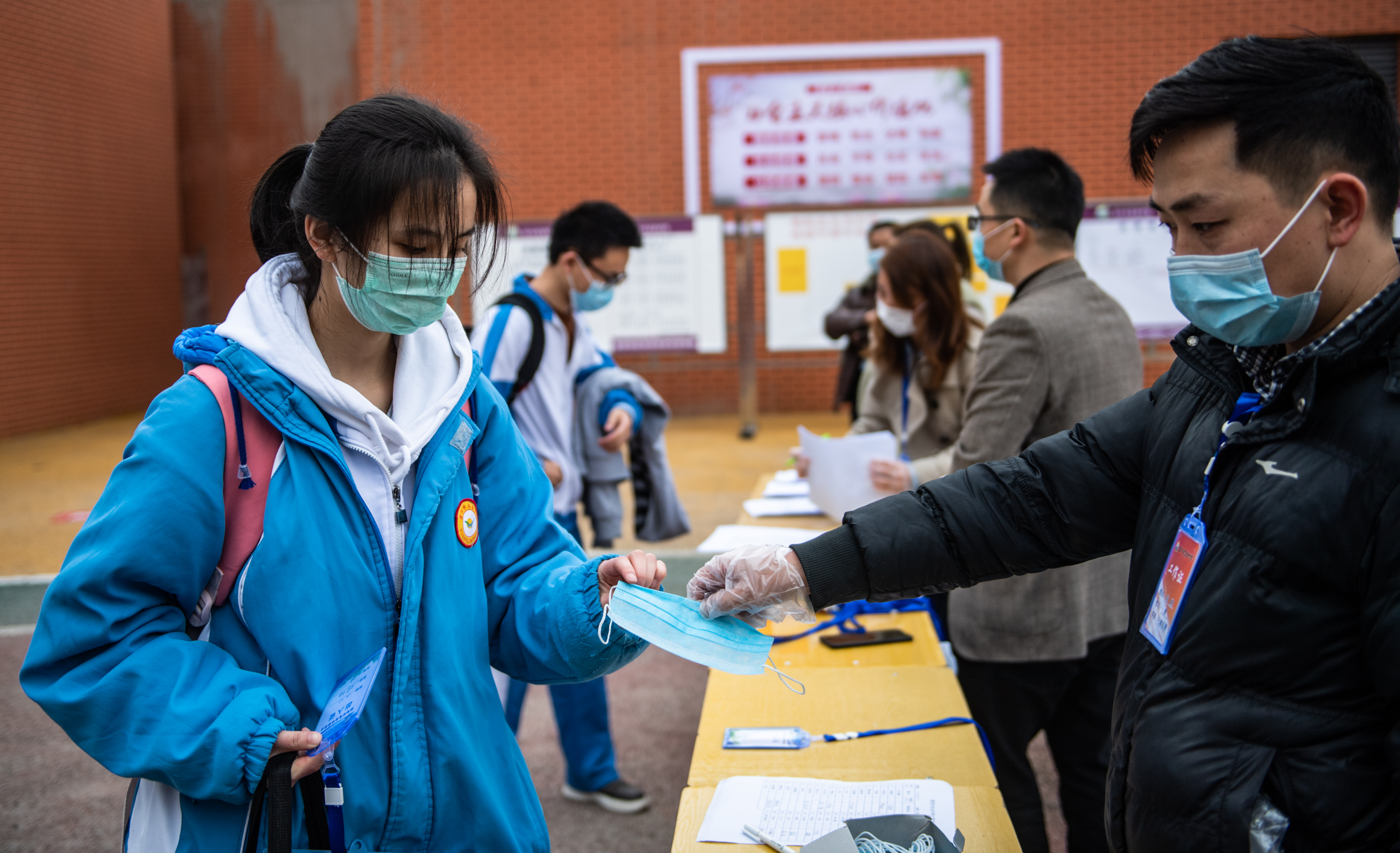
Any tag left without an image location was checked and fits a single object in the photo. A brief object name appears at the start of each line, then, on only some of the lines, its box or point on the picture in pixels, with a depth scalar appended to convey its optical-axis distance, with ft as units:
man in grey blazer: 8.15
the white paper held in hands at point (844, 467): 10.44
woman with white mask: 10.77
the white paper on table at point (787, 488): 14.26
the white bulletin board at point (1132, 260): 25.63
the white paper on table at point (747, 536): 10.39
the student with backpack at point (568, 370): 10.72
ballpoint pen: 5.23
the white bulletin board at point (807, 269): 29.60
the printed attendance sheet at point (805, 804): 5.45
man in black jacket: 3.52
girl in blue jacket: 3.95
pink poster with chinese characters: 34.17
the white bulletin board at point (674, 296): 29.55
